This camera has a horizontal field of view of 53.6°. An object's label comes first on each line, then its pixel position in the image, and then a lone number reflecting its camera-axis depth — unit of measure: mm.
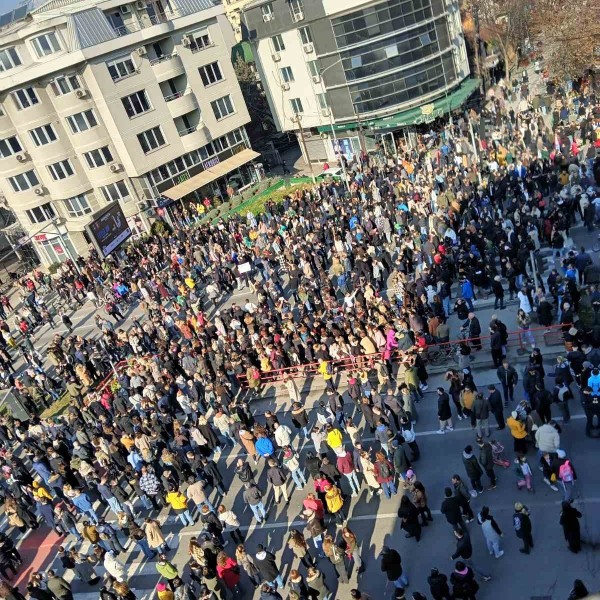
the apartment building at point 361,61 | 40750
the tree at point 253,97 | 53719
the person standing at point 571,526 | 10031
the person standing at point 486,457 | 11820
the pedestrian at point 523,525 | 10258
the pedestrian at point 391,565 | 10406
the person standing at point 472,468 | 11648
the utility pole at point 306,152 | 45269
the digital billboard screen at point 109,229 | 31322
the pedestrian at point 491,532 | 10539
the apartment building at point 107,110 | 38250
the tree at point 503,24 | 50750
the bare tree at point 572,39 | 37094
